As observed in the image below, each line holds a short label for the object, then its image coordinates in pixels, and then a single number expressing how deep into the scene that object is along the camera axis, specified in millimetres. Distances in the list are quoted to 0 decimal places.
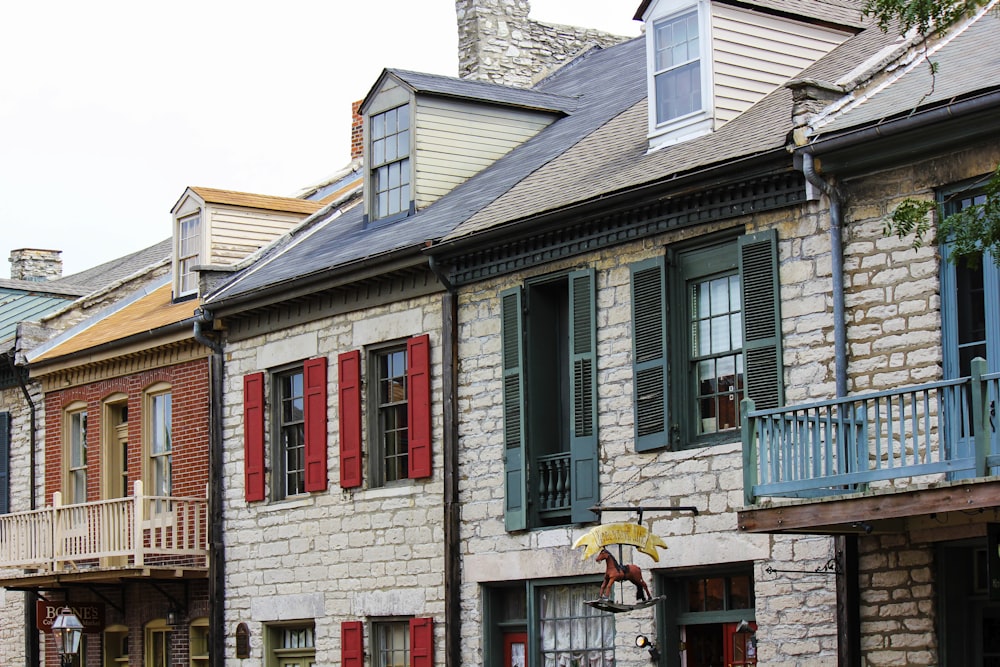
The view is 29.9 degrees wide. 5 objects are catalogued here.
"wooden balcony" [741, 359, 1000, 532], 13102
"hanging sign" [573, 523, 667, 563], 16562
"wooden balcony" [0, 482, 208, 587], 23453
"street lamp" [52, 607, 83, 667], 24516
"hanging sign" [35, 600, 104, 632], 25641
